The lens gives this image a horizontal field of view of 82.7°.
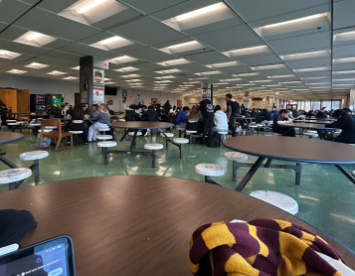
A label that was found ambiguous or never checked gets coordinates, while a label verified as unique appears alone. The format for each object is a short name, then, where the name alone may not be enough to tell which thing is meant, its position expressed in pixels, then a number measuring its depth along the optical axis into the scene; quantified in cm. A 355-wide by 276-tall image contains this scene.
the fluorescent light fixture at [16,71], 1025
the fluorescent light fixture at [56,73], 1043
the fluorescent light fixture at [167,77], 1129
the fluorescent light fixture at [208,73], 945
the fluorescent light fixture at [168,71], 939
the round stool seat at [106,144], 367
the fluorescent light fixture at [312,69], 801
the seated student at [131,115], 720
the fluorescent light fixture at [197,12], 364
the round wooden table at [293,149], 146
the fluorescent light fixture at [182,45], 557
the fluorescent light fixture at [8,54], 711
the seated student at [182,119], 677
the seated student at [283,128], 516
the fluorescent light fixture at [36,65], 869
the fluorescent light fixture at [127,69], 900
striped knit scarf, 35
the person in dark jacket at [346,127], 374
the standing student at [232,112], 688
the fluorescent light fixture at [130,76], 1091
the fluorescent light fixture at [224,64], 768
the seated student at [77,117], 574
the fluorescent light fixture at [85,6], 371
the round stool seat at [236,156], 255
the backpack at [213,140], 584
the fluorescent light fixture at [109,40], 554
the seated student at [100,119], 538
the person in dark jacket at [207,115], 582
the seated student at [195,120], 609
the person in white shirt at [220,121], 583
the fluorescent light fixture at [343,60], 656
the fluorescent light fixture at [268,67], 786
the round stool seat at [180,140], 432
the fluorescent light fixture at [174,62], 753
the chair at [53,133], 468
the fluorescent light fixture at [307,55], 608
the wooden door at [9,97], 1183
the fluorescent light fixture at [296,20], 386
